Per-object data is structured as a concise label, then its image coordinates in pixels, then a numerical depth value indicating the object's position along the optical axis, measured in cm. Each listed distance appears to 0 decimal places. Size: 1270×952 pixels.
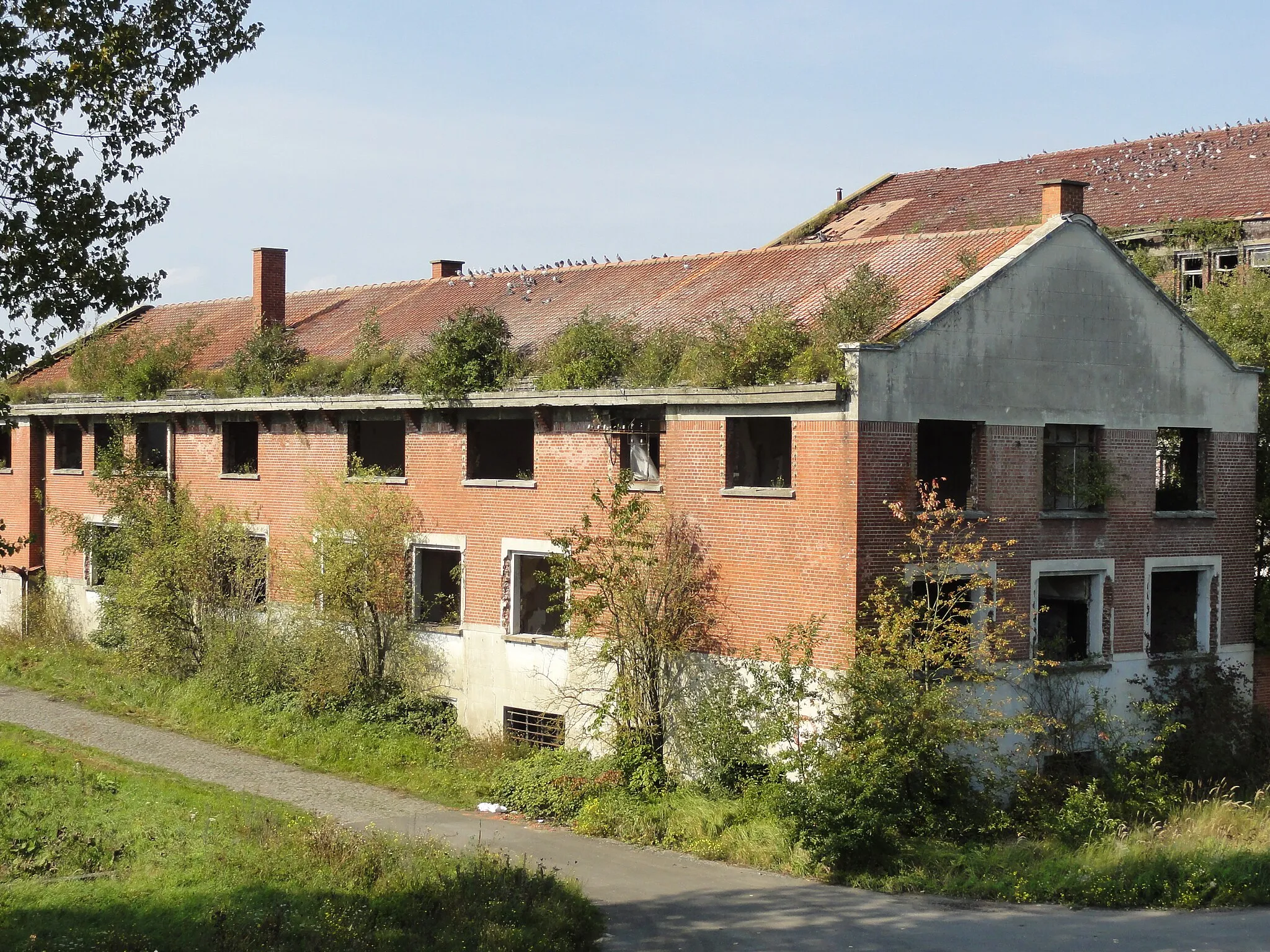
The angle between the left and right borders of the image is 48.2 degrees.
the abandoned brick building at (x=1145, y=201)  3241
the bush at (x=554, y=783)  2012
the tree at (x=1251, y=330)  2412
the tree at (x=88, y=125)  1329
